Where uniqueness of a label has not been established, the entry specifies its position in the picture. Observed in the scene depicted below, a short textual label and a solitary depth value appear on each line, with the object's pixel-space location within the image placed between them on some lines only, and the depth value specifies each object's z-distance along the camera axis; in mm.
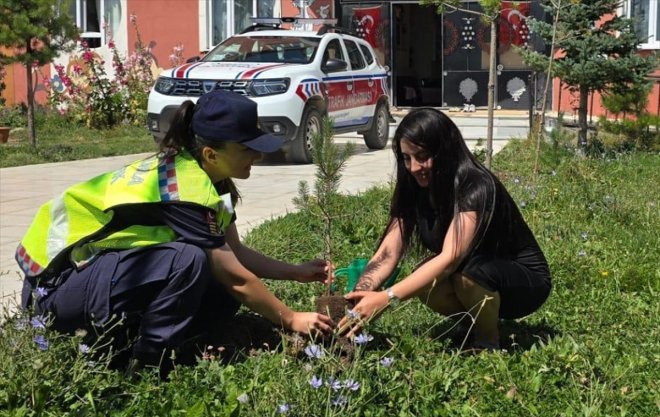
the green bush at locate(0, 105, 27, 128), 17875
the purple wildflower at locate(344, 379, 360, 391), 2963
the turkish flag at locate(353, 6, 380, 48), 18531
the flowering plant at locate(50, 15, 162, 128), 16688
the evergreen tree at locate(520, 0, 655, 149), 10852
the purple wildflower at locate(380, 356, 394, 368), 3213
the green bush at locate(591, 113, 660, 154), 11820
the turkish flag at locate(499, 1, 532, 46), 17781
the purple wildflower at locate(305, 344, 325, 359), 3048
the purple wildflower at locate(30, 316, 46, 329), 3051
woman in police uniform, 3346
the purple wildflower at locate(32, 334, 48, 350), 2986
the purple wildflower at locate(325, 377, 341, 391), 2938
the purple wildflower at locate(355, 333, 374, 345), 3146
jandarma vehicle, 11500
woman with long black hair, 3697
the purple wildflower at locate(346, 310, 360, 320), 3389
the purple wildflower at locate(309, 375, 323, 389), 2877
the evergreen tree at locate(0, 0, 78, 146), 11781
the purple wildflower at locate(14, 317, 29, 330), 3102
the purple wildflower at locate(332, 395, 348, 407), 2951
